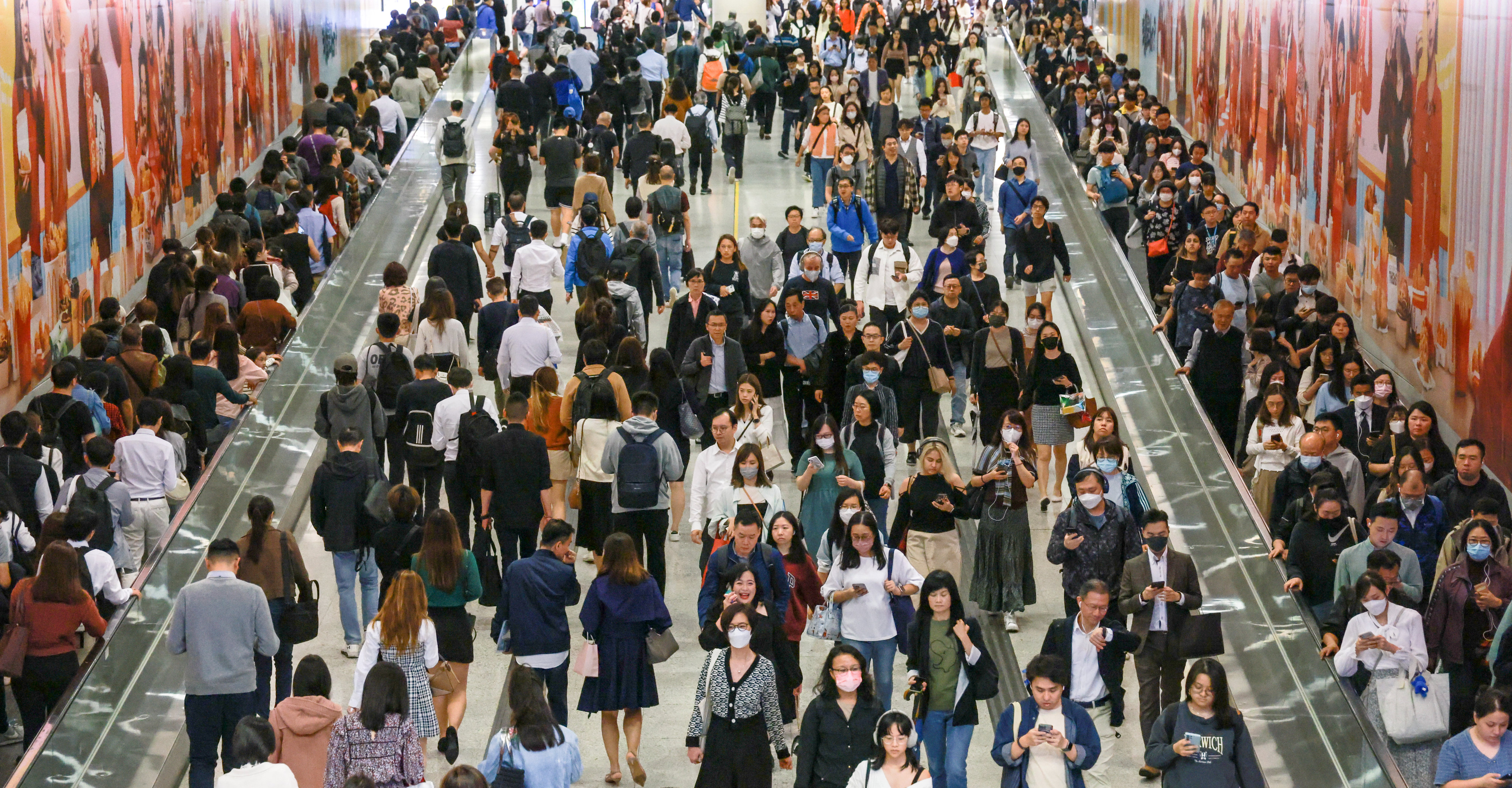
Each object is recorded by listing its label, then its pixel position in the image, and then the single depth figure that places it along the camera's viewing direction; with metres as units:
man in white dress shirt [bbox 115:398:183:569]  20.86
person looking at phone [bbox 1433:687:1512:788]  15.84
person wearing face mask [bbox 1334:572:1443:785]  17.92
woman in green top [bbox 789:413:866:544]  21.23
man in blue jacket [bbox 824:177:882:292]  32.53
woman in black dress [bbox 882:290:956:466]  26.14
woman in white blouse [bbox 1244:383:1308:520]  23.30
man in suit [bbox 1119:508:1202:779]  19.08
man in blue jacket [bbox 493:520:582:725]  17.64
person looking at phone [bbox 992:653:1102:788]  15.64
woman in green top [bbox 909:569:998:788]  17.39
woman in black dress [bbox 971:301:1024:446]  26.08
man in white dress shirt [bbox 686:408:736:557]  20.81
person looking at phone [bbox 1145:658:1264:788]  15.48
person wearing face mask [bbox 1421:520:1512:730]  18.52
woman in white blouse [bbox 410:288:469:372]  25.45
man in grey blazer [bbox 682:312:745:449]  25.22
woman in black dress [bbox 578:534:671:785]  17.44
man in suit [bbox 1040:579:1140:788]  17.55
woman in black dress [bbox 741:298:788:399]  26.14
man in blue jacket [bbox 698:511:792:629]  18.14
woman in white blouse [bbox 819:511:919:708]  18.33
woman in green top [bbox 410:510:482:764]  17.73
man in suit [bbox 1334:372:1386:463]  23.98
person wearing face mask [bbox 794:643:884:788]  15.69
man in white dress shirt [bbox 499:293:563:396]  25.47
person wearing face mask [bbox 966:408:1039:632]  21.48
